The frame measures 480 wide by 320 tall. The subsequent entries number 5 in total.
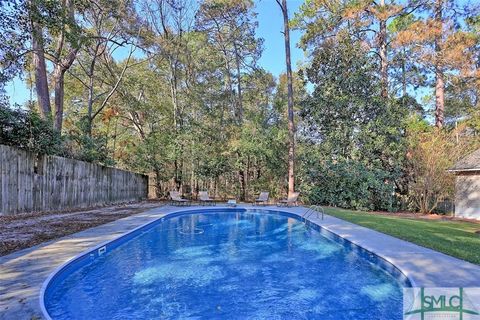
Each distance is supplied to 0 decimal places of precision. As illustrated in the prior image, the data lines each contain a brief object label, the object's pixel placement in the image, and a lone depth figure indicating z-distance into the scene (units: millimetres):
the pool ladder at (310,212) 10608
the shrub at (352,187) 14477
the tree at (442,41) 15578
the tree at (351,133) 14781
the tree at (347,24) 16875
